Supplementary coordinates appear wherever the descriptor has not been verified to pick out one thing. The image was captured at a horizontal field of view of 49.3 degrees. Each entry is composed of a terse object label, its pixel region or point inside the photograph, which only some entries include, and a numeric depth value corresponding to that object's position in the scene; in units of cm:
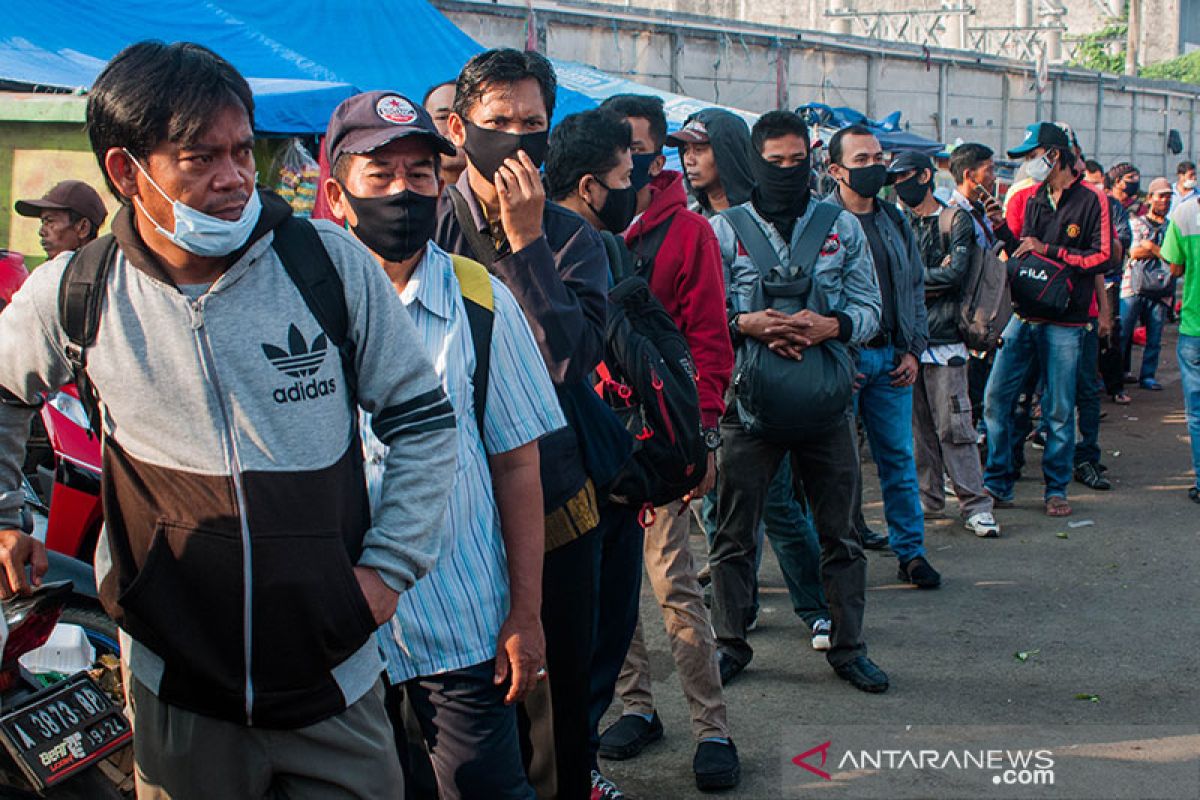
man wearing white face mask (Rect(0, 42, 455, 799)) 222
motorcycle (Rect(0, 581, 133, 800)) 323
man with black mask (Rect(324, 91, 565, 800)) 287
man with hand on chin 326
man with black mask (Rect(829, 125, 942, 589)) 646
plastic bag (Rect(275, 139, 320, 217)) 877
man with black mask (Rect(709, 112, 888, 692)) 517
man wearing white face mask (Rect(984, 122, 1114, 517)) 812
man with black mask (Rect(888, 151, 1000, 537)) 775
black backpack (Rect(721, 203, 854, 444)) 506
